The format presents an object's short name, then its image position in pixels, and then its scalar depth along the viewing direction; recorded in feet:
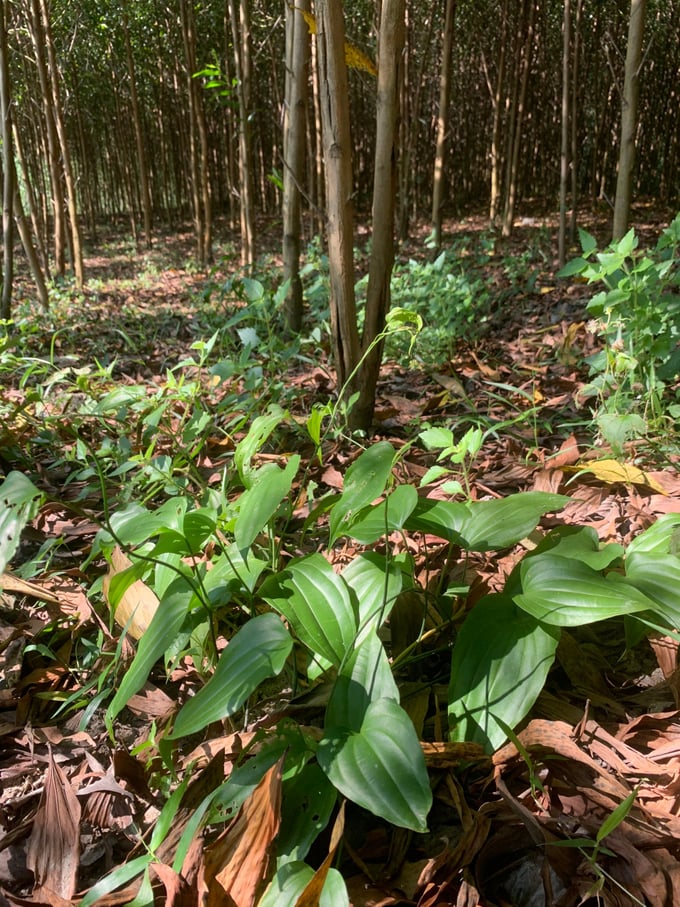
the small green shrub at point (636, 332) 5.90
